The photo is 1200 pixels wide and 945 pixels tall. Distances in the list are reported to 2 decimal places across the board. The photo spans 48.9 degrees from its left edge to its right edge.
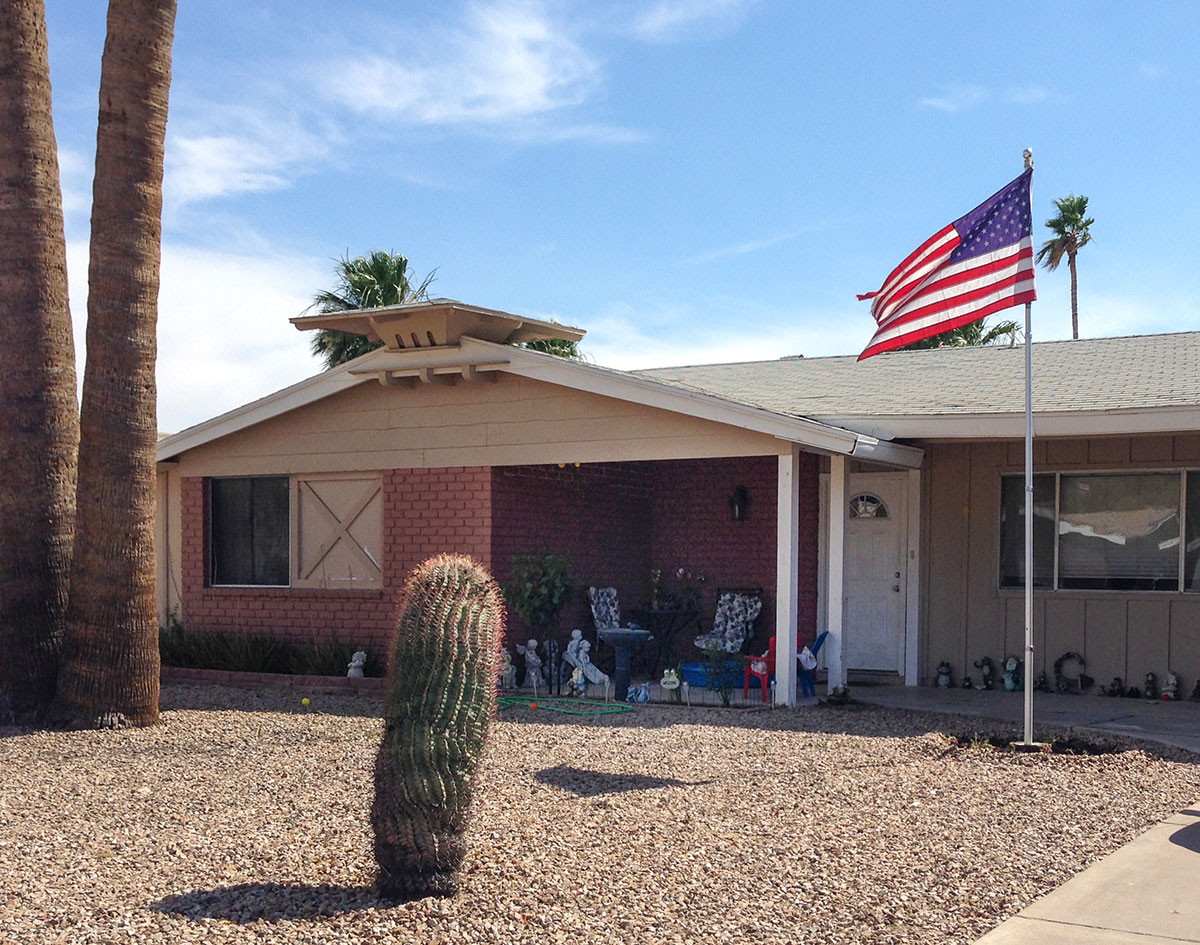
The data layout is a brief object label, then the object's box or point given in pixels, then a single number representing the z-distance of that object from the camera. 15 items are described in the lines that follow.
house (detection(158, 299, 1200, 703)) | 11.61
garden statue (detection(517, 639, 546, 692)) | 12.38
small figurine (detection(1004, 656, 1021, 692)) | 12.74
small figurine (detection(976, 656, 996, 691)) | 12.96
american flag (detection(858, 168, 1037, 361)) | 9.03
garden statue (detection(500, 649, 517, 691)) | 12.25
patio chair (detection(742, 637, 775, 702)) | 11.38
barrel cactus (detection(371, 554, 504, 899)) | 5.19
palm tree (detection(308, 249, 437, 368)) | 22.06
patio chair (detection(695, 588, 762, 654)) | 13.71
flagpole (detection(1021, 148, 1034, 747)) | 8.91
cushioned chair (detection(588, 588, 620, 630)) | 13.30
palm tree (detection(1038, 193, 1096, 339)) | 36.34
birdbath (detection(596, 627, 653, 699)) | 11.85
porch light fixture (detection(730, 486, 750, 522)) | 14.28
